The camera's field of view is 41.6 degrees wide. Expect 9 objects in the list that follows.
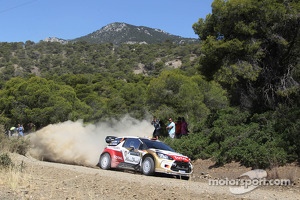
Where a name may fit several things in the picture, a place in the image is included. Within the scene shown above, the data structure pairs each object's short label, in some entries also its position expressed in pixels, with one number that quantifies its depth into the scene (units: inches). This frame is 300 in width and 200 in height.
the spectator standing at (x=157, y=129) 939.3
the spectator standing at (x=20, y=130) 1113.3
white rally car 575.5
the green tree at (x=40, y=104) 1924.2
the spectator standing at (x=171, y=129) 876.1
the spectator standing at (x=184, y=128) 887.7
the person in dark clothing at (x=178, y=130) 897.5
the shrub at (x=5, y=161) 516.7
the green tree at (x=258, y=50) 779.4
